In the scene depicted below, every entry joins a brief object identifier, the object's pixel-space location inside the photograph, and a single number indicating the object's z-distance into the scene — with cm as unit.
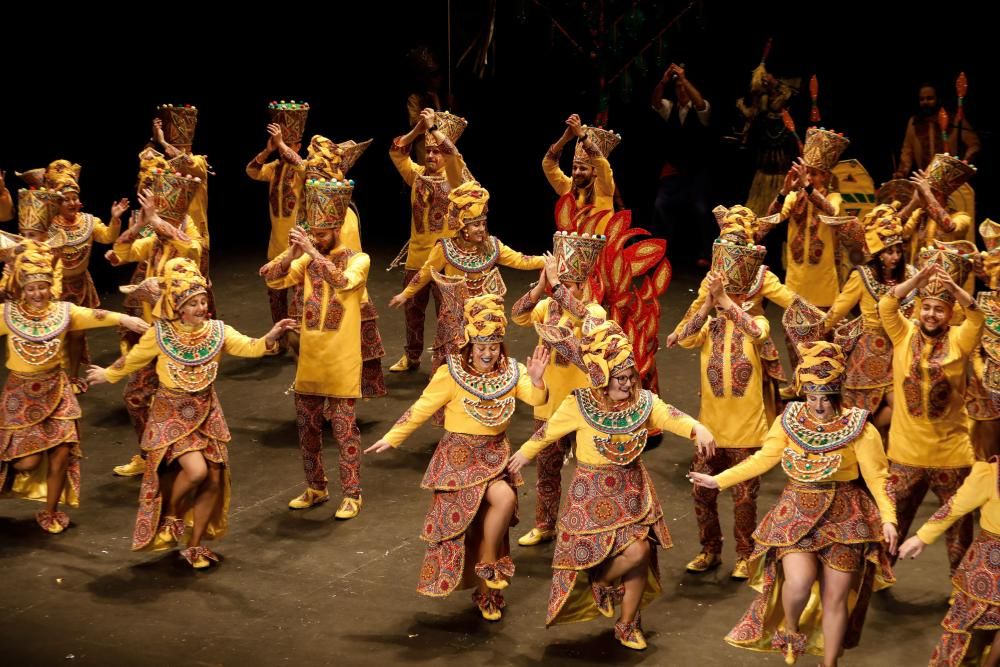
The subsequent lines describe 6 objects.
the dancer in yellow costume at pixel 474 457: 1175
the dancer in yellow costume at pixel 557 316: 1307
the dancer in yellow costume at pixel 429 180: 1677
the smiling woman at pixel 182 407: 1265
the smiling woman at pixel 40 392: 1323
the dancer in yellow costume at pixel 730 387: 1253
